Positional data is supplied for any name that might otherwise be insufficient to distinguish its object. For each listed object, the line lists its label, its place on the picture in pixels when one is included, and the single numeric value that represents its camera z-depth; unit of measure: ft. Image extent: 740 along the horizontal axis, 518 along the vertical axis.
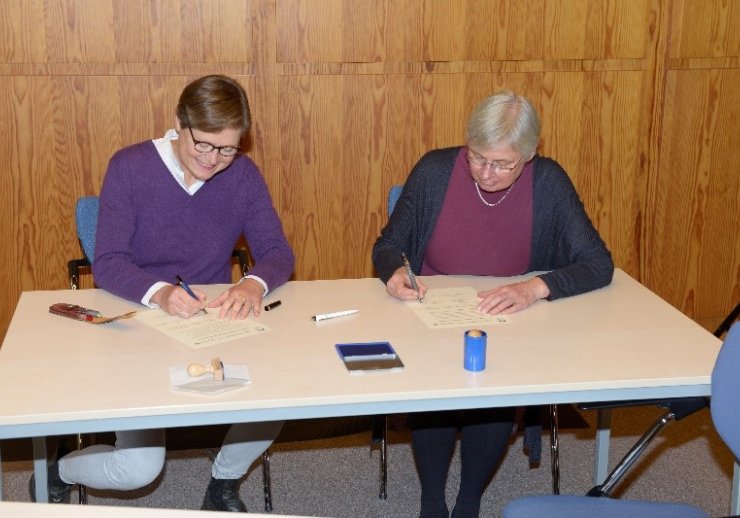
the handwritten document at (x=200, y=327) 7.40
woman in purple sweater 8.04
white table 6.25
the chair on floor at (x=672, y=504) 6.26
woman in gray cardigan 8.68
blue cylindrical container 6.74
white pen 7.90
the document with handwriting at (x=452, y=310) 7.88
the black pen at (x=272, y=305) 8.19
